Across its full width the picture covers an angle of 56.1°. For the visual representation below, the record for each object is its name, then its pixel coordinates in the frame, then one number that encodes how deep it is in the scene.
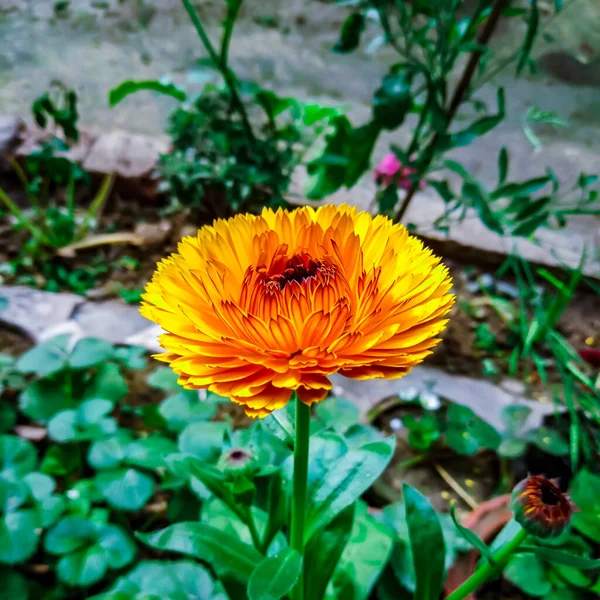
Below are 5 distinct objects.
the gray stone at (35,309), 0.33
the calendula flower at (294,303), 0.10
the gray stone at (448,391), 0.32
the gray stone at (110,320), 0.33
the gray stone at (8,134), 0.47
